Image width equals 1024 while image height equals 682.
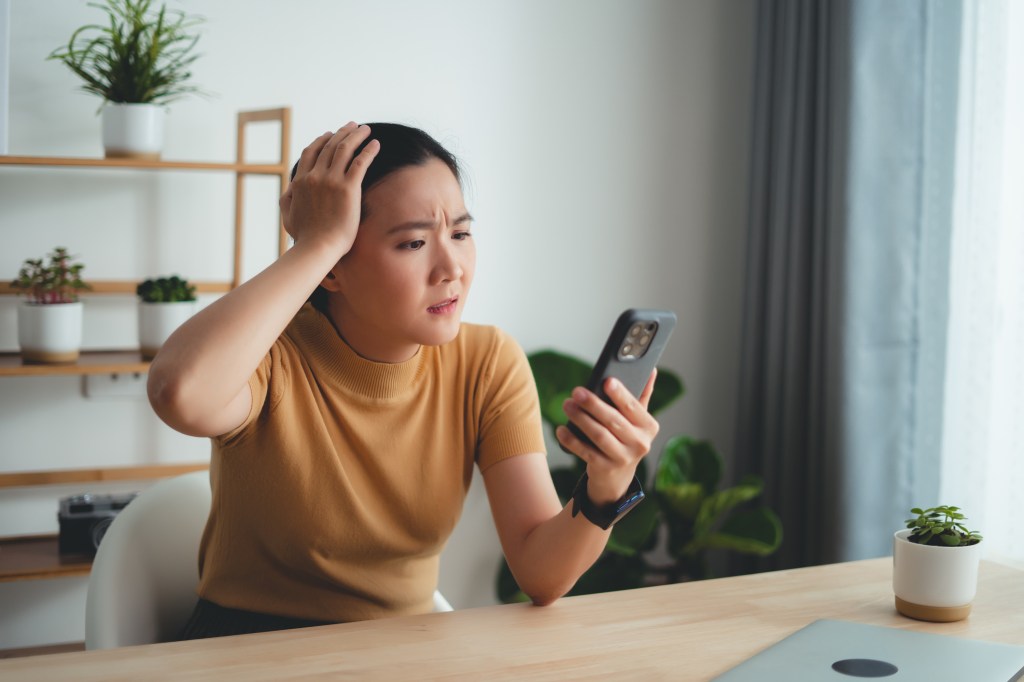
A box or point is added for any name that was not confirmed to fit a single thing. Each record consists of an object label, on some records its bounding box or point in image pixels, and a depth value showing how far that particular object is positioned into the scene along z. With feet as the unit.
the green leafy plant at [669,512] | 8.34
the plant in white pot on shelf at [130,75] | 7.15
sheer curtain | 7.08
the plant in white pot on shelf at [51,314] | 6.97
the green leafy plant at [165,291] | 7.26
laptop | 2.97
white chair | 3.84
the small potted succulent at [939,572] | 3.47
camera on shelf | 7.16
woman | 3.71
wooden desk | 2.97
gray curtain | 7.70
